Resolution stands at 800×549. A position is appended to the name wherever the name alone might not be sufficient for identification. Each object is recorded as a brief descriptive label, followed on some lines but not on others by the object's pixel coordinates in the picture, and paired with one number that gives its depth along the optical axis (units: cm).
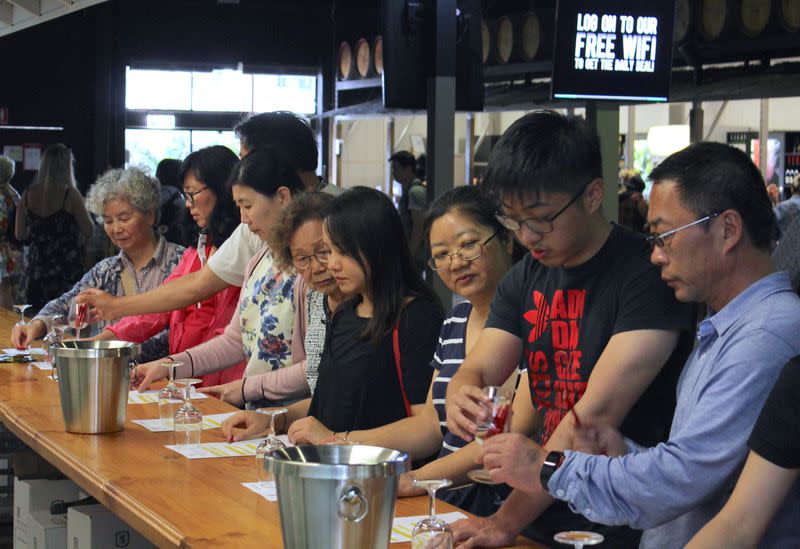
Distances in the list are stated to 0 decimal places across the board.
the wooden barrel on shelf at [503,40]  1185
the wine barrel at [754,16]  908
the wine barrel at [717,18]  945
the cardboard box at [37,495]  400
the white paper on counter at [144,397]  429
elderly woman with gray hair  558
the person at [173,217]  920
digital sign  728
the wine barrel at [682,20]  978
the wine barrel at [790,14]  873
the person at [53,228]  955
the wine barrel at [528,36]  1148
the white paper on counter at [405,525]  238
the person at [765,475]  196
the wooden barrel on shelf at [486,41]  1222
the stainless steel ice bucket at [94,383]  343
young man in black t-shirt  237
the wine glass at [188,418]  334
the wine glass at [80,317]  479
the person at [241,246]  468
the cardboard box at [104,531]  343
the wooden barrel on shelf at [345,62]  1559
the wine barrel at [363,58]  1512
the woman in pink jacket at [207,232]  498
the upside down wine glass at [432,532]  204
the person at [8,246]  1029
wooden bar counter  247
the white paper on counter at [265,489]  276
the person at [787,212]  689
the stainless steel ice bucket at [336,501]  189
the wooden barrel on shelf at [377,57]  1465
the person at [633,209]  1023
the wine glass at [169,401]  359
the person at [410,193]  1107
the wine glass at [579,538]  175
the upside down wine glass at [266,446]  278
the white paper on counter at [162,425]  370
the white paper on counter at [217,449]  327
